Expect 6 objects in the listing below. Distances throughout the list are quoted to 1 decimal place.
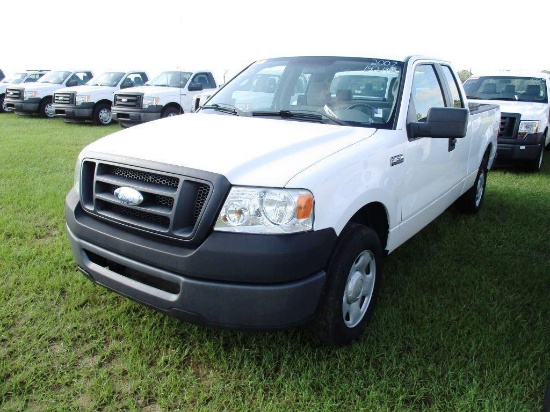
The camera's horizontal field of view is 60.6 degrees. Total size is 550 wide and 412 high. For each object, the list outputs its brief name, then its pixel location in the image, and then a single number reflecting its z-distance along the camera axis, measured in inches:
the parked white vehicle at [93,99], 574.6
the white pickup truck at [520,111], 307.4
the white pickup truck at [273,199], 88.7
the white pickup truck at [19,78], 756.0
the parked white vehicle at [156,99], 518.3
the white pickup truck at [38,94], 648.4
